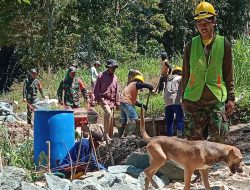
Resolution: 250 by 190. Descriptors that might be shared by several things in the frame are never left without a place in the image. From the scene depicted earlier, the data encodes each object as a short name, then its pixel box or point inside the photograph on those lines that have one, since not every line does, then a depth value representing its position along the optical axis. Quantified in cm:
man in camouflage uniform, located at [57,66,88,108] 1248
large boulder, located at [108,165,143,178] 678
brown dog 519
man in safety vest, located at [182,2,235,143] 539
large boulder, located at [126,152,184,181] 668
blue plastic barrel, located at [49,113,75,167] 776
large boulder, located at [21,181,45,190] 559
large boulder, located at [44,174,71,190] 606
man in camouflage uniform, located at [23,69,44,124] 1370
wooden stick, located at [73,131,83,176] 730
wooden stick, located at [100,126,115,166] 780
